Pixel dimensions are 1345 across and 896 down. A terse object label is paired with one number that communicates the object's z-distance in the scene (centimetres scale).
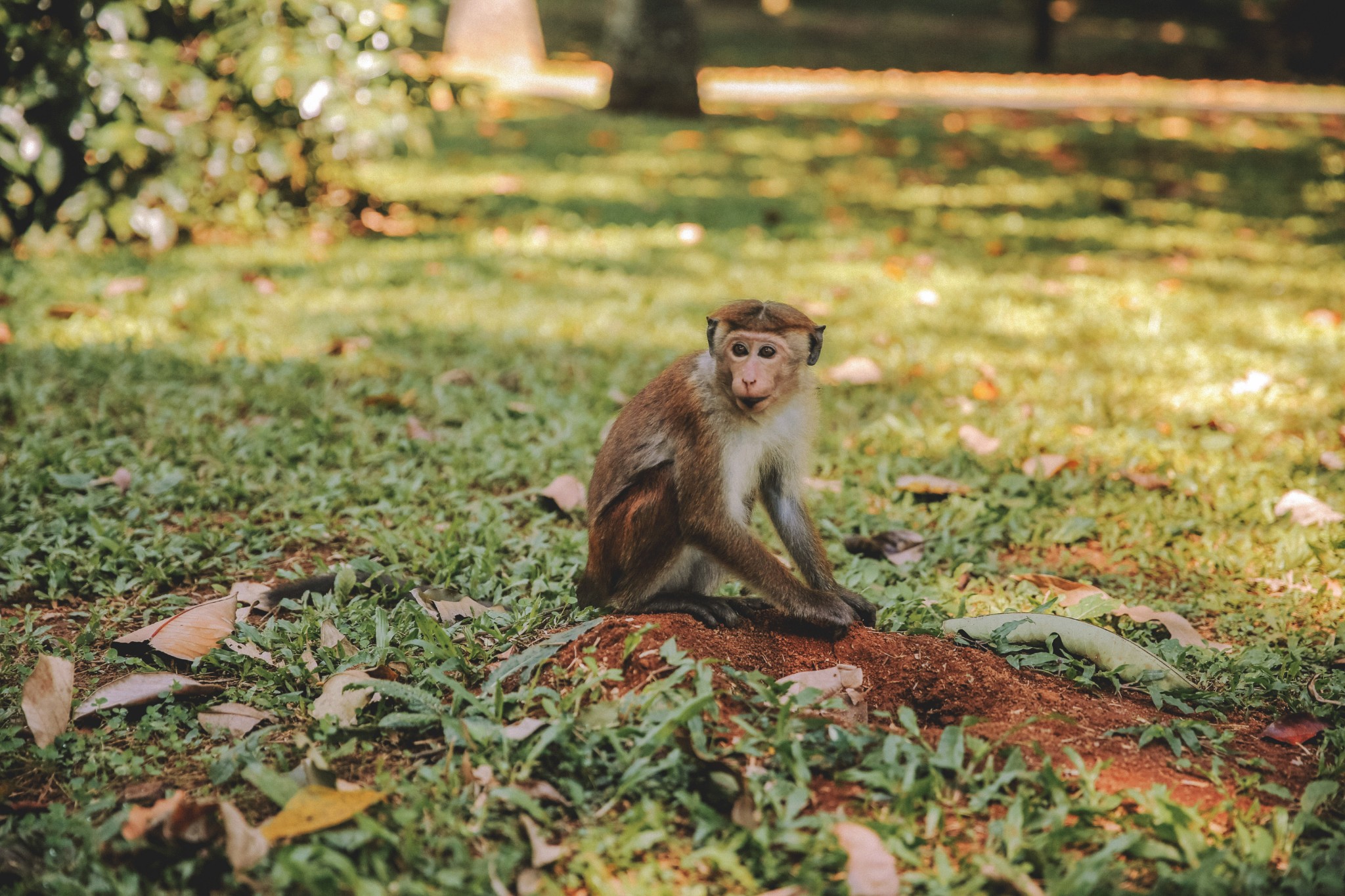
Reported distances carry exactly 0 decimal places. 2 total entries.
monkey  300
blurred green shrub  659
